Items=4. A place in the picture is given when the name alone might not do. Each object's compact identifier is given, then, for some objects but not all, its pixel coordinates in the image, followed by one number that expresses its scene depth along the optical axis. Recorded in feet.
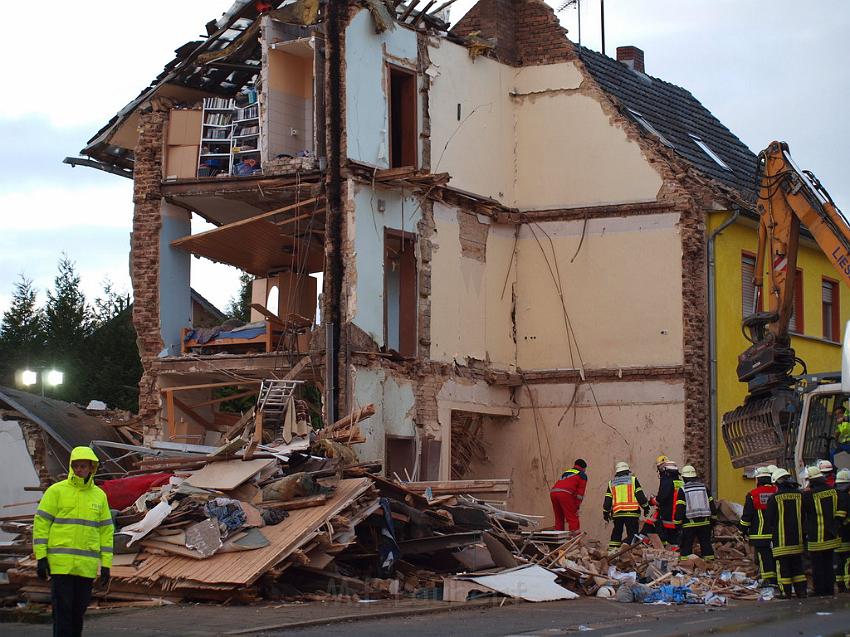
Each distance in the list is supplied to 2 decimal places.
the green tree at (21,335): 155.94
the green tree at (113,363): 142.61
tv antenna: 105.40
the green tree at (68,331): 148.97
